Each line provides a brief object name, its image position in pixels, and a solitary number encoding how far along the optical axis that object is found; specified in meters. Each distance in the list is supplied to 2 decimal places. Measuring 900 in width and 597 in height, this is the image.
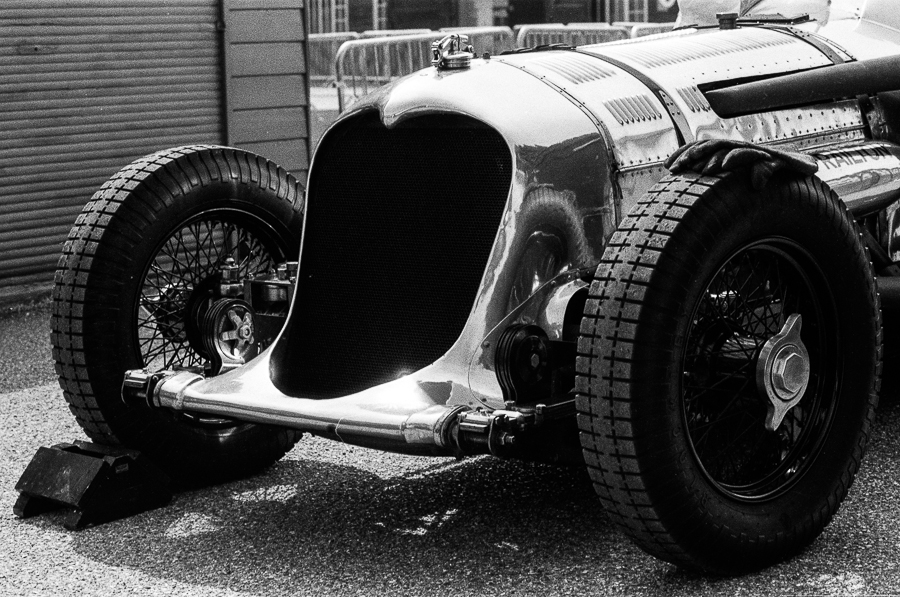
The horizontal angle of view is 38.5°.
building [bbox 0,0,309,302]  7.92
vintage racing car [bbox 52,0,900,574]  3.32
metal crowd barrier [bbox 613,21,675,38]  15.94
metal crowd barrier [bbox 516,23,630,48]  15.86
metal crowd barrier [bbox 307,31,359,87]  16.83
